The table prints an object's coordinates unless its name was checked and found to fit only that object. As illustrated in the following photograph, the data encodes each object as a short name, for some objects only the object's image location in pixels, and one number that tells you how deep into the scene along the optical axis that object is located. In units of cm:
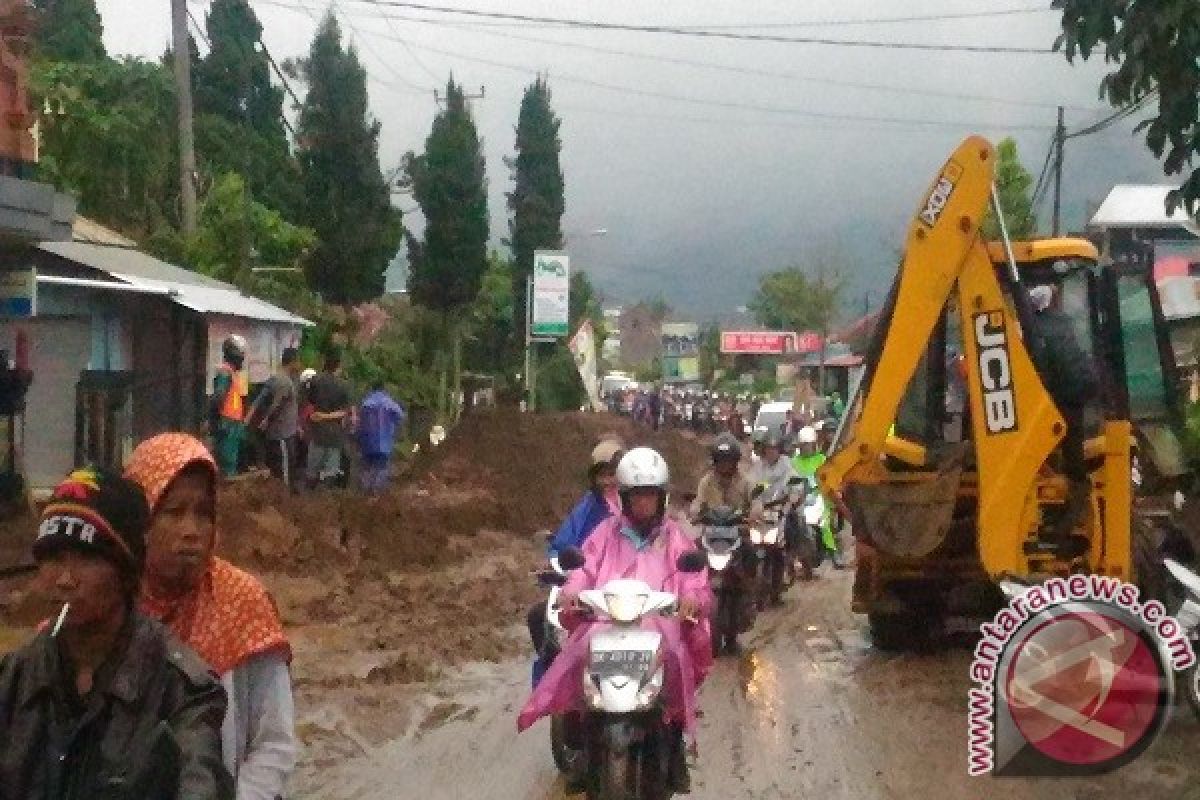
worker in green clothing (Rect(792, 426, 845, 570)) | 1817
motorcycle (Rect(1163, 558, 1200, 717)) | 830
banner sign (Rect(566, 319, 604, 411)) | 5772
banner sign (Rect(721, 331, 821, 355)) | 10253
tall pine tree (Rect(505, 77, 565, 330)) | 6381
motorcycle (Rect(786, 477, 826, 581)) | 1700
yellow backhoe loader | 970
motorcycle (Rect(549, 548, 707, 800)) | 682
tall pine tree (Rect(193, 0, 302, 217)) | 4300
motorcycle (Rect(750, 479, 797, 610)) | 1432
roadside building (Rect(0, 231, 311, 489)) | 1669
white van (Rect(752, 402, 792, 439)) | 4431
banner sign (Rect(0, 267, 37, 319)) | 1548
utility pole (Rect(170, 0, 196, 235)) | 2488
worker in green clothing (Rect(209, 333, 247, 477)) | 1739
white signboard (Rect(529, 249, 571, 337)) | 5091
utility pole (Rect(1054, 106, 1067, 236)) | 3428
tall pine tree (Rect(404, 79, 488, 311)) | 4941
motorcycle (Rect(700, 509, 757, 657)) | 1195
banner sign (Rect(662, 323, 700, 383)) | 11812
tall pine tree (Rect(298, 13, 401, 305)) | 4162
